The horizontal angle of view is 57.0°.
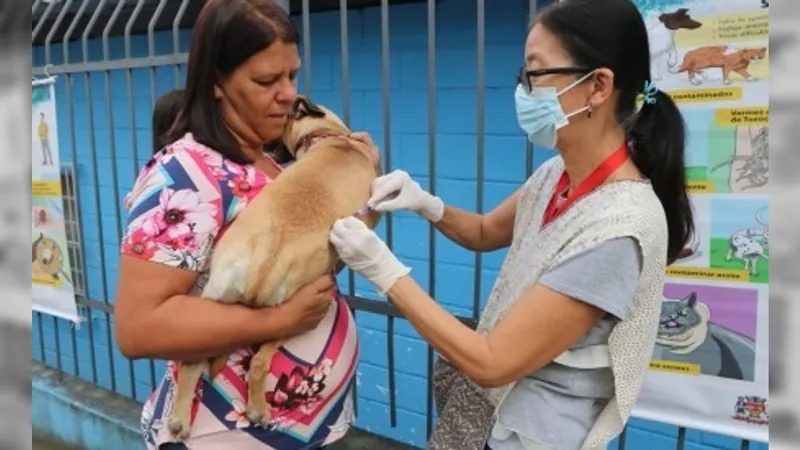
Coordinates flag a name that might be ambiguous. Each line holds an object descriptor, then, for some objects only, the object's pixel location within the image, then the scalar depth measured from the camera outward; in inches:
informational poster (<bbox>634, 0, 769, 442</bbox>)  71.4
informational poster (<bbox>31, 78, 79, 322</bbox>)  139.1
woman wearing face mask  53.2
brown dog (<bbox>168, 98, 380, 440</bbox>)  58.7
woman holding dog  57.5
